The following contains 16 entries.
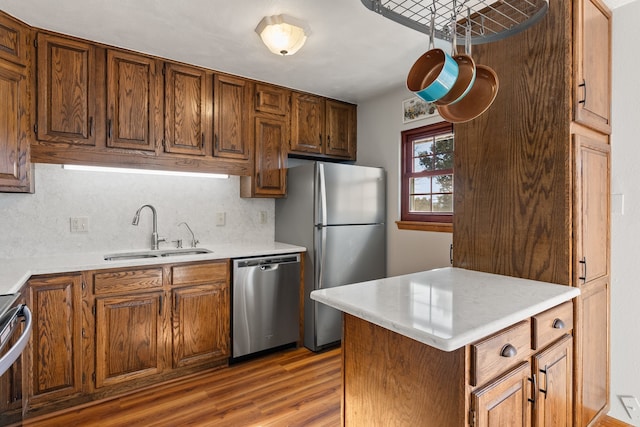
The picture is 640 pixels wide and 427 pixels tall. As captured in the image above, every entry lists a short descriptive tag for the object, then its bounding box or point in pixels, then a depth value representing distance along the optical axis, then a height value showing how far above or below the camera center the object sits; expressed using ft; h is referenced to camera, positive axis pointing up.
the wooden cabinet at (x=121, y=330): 6.69 -2.54
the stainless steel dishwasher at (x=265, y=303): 8.89 -2.43
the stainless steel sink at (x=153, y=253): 8.52 -1.08
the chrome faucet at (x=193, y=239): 9.83 -0.78
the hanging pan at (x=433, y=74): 3.76 +1.59
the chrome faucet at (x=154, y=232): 9.18 -0.55
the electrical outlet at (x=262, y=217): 11.21 -0.17
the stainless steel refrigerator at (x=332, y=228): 9.68 -0.47
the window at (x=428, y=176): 9.70 +1.04
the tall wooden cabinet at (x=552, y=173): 5.04 +0.61
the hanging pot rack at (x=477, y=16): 4.07 +3.04
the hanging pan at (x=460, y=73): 4.07 +1.67
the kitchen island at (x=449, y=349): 3.41 -1.52
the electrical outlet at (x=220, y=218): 10.38 -0.19
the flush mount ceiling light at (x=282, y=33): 6.58 +3.43
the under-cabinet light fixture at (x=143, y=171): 8.18 +1.03
